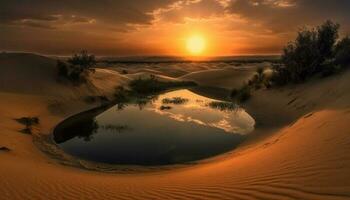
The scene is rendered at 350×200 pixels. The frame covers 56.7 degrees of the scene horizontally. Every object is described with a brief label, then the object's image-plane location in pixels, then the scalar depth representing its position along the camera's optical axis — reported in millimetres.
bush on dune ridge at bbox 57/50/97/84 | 26484
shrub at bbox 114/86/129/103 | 27642
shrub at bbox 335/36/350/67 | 21144
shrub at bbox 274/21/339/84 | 22938
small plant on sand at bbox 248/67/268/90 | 27850
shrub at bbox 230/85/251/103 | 25688
